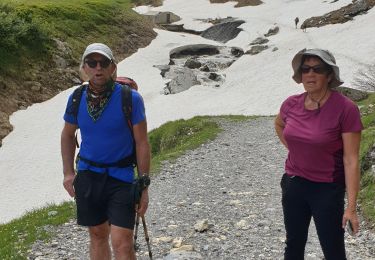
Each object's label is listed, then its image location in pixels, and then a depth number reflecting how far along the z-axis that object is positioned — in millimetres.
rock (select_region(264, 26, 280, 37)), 69700
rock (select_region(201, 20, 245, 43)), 77762
